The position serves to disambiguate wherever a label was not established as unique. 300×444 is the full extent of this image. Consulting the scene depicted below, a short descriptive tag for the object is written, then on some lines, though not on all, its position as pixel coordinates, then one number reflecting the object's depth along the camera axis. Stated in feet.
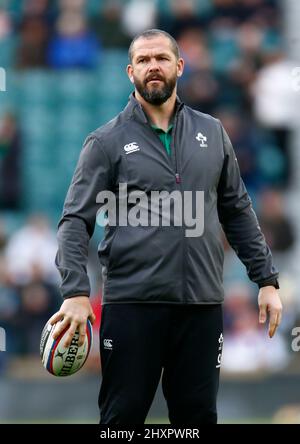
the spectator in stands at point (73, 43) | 36.17
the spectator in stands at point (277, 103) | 34.68
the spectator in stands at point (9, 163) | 34.53
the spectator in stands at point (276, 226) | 33.24
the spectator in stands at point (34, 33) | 36.78
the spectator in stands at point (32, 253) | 32.45
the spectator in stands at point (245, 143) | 34.30
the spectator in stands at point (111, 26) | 36.65
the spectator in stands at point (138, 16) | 36.42
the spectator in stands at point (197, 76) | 34.53
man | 14.69
